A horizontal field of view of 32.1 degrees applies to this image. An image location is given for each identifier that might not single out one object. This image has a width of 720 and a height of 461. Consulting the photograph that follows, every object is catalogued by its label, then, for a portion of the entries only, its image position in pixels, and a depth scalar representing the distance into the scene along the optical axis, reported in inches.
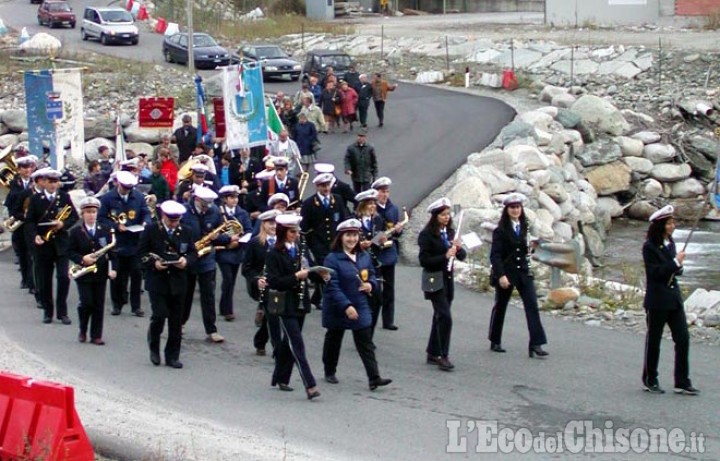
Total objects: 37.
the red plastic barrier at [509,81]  1545.3
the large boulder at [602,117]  1239.5
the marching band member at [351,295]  460.8
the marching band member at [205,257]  550.9
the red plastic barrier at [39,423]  374.0
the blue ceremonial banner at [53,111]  918.4
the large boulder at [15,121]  1197.1
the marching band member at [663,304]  457.7
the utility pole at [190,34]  1327.5
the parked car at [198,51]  1718.8
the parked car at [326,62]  1533.0
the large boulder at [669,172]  1221.7
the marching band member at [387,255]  569.3
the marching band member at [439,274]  503.8
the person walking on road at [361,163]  816.9
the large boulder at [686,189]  1219.9
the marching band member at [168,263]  503.2
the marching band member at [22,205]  640.4
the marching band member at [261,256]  521.2
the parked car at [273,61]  1624.0
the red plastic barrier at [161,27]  2267.2
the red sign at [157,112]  1013.2
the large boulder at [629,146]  1226.6
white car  2022.6
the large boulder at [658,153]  1243.2
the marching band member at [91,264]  549.0
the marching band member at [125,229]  605.9
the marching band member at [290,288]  458.9
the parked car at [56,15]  2292.1
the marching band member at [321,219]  599.2
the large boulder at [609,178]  1163.3
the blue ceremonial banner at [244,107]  861.2
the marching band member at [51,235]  594.2
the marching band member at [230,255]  599.5
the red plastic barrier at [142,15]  2471.7
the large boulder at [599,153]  1184.2
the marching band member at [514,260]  517.2
